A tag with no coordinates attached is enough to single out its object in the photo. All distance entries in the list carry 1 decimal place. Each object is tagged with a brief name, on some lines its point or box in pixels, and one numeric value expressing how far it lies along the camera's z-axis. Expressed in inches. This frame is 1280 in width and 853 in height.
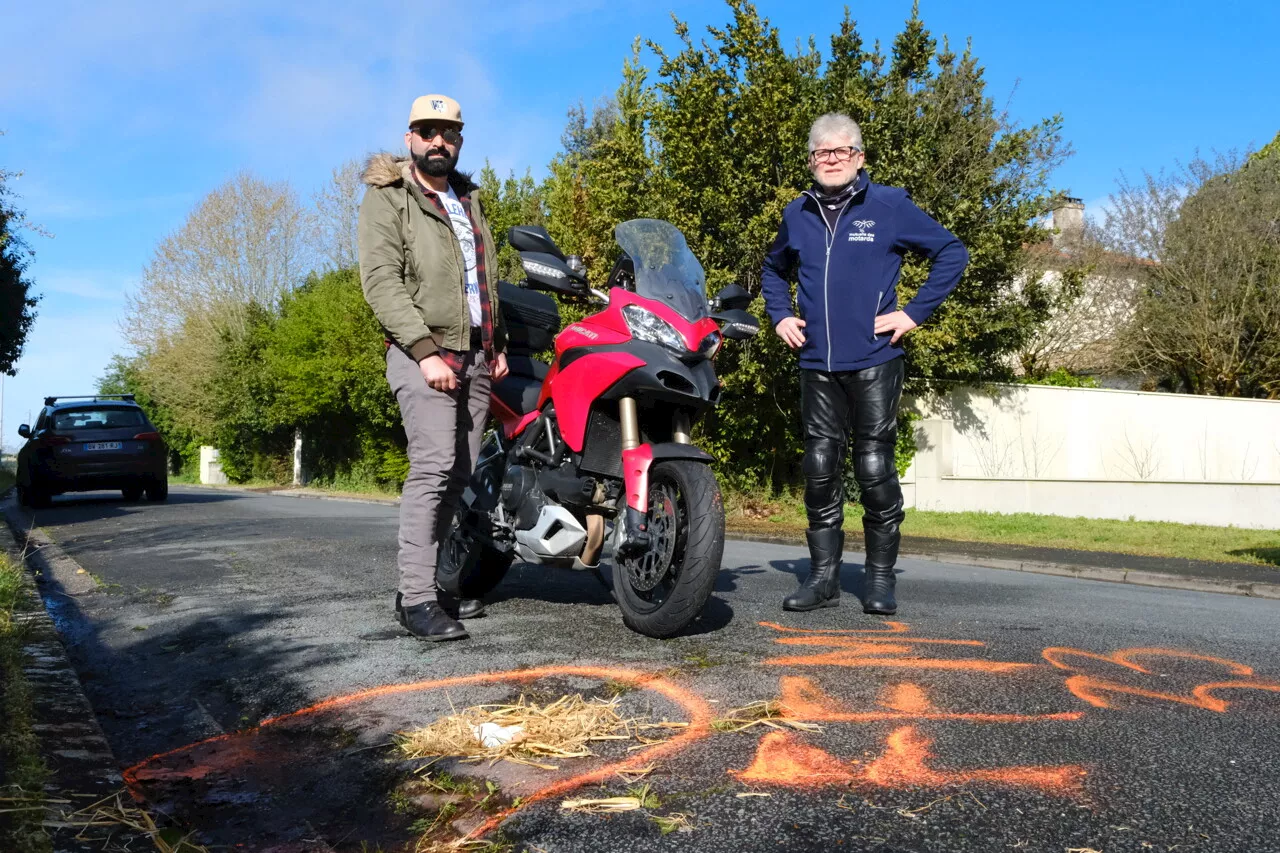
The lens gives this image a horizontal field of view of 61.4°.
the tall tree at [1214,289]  897.5
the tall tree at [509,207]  963.3
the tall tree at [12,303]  976.3
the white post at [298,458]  1342.3
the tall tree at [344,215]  1521.9
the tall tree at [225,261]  1624.0
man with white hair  193.8
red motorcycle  161.0
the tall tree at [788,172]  602.5
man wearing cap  171.6
